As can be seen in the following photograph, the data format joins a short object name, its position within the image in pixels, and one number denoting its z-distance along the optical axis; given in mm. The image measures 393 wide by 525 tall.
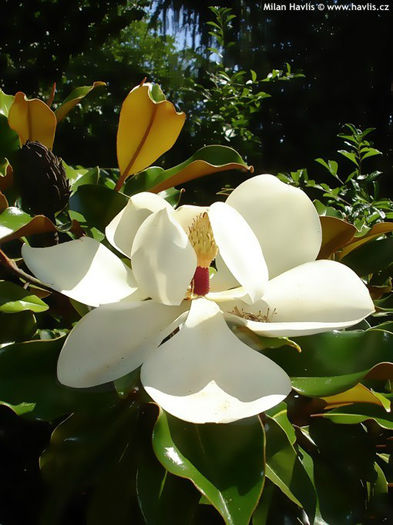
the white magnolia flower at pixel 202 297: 417
